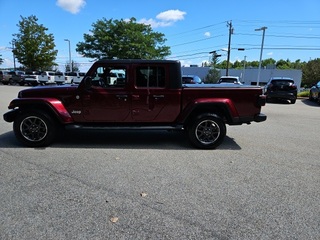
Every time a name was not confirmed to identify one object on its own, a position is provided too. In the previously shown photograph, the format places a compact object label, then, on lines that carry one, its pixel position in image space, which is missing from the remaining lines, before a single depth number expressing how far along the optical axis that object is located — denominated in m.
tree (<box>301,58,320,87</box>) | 80.06
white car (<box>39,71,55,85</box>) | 35.35
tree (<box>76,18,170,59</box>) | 40.12
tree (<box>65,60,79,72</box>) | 78.29
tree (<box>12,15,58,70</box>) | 45.38
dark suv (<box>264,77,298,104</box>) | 17.45
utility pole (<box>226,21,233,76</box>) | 43.91
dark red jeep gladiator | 6.09
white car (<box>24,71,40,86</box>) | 35.38
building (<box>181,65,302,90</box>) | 60.84
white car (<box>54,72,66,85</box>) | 36.22
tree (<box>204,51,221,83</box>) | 51.89
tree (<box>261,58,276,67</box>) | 141.81
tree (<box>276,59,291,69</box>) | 120.69
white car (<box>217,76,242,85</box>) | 20.03
